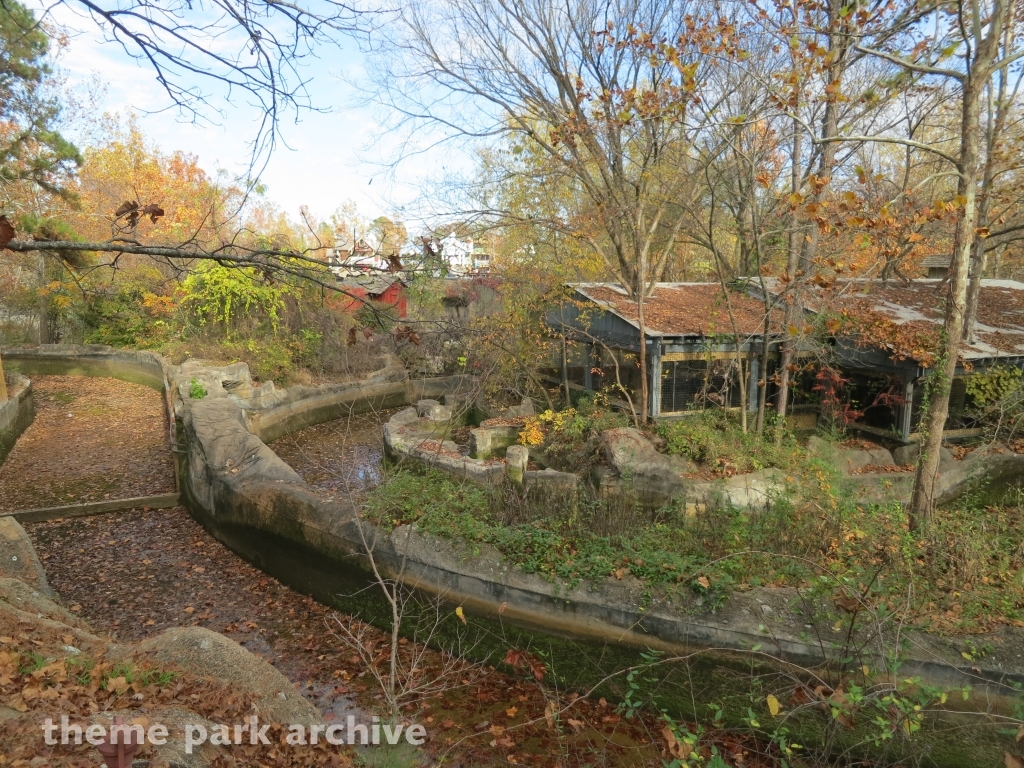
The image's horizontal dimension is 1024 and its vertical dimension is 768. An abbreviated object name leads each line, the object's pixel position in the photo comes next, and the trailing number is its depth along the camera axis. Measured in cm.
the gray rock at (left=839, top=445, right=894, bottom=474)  1095
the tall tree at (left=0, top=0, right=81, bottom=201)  1118
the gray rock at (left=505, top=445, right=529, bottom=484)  1083
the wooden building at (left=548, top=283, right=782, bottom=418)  1260
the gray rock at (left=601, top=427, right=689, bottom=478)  1057
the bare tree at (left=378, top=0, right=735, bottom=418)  1227
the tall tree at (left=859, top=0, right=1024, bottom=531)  577
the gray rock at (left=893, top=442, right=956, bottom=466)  1103
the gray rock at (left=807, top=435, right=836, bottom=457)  1090
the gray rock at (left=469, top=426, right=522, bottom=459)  1238
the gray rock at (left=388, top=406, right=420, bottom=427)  1347
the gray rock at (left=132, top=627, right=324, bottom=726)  440
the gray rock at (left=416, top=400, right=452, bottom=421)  1419
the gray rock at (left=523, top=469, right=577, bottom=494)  875
